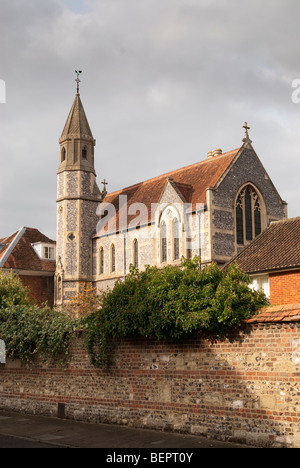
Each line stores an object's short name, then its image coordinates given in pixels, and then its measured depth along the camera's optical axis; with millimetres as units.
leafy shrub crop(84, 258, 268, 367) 11969
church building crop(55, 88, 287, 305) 32562
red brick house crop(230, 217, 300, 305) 20922
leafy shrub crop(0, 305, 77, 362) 16156
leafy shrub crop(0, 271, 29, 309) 24216
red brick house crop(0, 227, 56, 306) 40531
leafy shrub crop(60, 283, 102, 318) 28228
